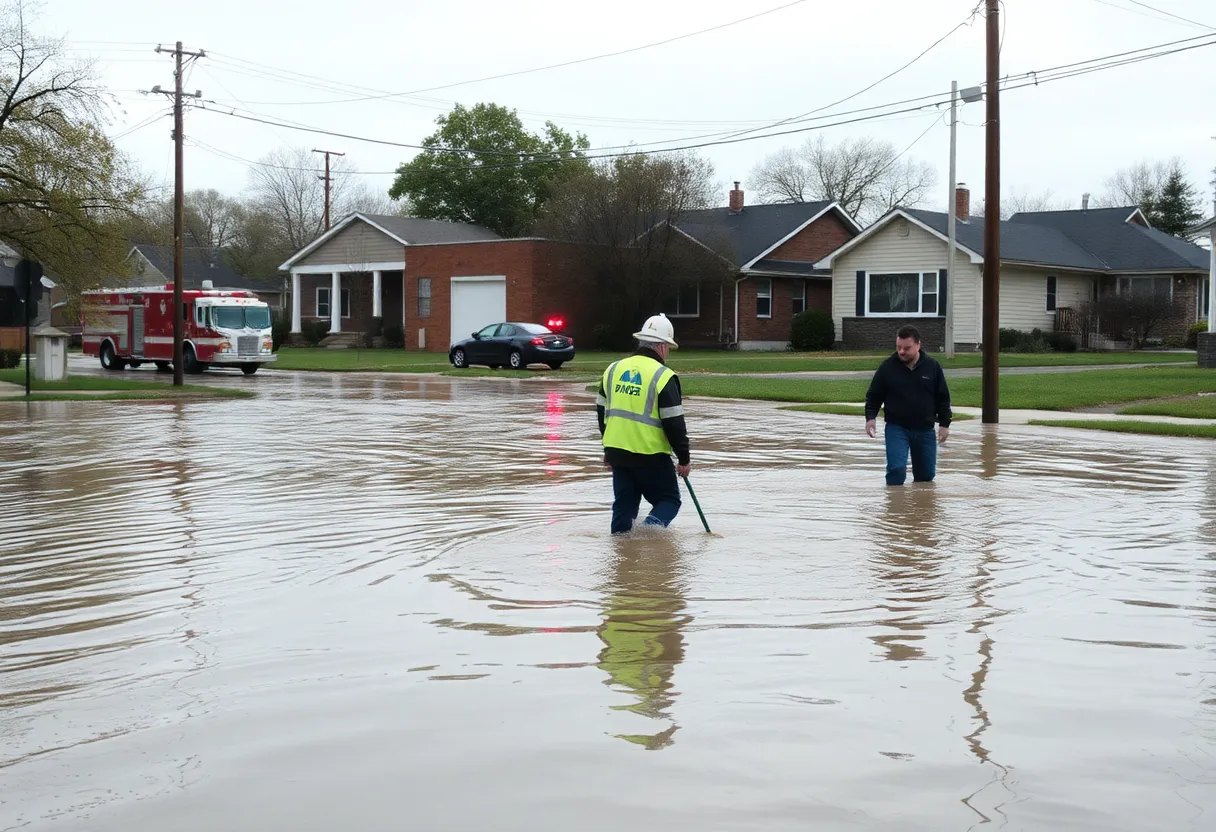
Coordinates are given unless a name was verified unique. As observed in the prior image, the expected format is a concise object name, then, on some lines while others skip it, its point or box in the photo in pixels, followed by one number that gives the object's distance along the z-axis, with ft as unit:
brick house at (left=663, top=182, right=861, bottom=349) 176.65
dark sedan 134.21
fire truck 134.10
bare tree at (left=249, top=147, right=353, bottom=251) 343.26
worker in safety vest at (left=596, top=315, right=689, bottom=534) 31.37
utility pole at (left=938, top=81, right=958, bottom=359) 126.62
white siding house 158.20
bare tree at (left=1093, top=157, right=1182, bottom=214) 289.60
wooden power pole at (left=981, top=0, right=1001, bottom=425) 69.41
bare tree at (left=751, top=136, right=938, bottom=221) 306.96
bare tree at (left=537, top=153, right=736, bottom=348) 166.91
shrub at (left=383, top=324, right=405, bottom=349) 199.93
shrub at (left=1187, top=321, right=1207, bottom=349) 148.97
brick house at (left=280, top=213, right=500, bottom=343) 198.18
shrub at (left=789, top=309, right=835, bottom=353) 170.40
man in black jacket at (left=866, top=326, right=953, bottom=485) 41.60
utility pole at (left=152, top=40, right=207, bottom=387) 107.24
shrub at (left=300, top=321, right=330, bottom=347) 209.87
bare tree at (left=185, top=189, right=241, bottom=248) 367.45
